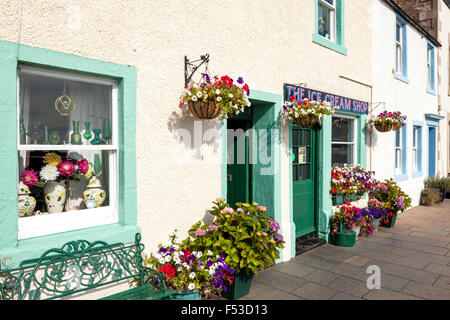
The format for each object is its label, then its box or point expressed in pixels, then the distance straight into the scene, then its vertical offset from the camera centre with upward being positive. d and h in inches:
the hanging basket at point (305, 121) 208.5 +23.5
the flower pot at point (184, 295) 140.9 -56.6
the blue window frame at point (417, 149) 435.9 +10.5
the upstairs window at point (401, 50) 382.9 +123.7
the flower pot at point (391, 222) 306.5 -58.8
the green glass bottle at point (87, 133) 138.8 +11.6
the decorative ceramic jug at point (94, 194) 139.8 -13.9
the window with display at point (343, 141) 289.1 +14.8
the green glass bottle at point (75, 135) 135.0 +10.5
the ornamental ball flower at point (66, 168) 131.6 -2.7
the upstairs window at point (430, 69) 475.5 +125.3
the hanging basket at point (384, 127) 305.7 +27.5
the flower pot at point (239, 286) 157.6 -60.3
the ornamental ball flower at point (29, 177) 124.1 -5.7
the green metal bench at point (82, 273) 112.7 -41.3
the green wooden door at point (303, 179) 247.0 -16.1
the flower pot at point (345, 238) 247.4 -59.4
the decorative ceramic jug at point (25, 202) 122.0 -14.6
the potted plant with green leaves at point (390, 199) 301.3 -38.3
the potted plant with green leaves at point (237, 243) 153.1 -38.9
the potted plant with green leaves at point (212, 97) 150.4 +28.3
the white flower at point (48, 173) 127.9 -4.4
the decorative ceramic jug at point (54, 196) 130.3 -13.3
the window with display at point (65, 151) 123.3 +4.2
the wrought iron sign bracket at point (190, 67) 161.2 +45.0
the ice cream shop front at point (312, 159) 226.2 -0.6
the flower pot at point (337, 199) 275.0 -33.5
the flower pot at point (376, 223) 284.8 -55.7
